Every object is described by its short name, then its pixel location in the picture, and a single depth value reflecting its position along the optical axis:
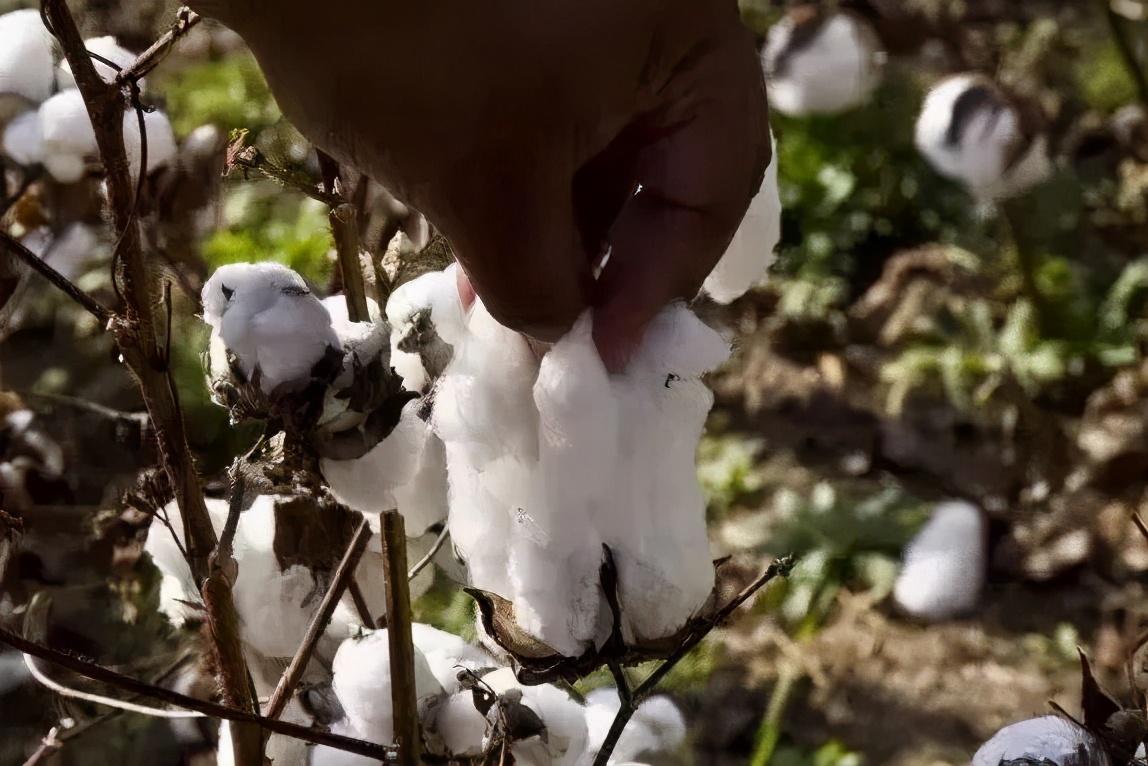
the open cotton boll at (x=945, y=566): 1.44
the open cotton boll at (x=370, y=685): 0.61
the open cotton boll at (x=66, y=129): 0.67
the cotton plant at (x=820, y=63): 1.87
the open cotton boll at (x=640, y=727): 0.70
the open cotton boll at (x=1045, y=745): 0.59
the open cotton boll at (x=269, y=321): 0.54
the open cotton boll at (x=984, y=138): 1.55
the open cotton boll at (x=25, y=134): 0.68
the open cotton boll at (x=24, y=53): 0.66
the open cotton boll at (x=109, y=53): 0.61
